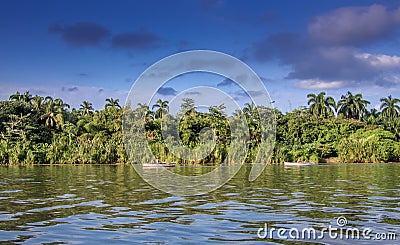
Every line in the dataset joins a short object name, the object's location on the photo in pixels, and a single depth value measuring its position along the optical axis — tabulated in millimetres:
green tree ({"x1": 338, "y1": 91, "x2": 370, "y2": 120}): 77062
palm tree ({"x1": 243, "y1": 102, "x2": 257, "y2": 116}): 61662
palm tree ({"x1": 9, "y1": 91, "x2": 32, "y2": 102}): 64900
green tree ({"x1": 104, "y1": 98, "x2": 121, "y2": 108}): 70069
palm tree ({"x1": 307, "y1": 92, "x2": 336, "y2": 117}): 73500
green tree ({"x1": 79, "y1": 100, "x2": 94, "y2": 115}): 72044
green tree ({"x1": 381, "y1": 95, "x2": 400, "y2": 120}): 78688
